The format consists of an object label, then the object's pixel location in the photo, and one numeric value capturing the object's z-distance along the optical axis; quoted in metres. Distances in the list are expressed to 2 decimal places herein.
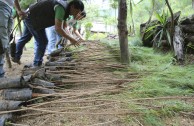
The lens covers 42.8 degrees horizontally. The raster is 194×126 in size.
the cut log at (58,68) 2.56
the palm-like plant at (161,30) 3.62
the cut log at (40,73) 2.06
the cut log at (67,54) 3.33
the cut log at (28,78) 1.86
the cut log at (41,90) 1.88
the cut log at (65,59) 2.95
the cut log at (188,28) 3.42
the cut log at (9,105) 1.55
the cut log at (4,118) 1.40
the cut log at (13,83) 1.77
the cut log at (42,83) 1.95
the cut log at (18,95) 1.69
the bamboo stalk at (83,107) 1.60
